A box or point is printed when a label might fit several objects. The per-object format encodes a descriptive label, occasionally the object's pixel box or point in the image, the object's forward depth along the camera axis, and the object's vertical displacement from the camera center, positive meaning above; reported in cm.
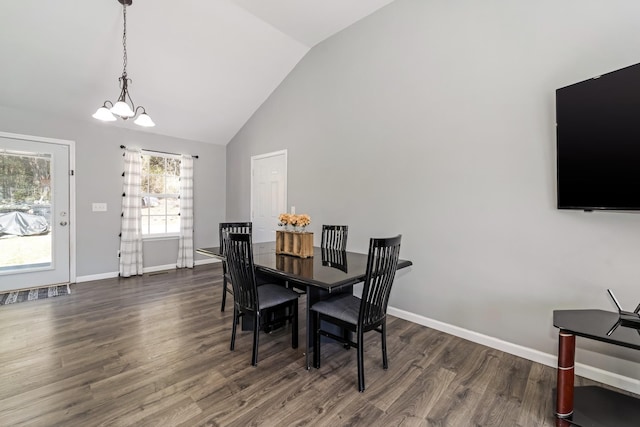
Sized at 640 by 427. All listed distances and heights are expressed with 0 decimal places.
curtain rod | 477 +114
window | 510 +37
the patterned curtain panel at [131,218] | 477 -6
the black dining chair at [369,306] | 192 -70
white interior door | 474 +38
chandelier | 253 +96
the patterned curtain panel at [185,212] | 543 +4
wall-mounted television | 169 +45
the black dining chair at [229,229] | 316 -19
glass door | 386 +3
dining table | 192 -43
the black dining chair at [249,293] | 219 -68
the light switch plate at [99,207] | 453 +12
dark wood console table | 152 -102
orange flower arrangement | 269 -6
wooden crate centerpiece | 262 -28
